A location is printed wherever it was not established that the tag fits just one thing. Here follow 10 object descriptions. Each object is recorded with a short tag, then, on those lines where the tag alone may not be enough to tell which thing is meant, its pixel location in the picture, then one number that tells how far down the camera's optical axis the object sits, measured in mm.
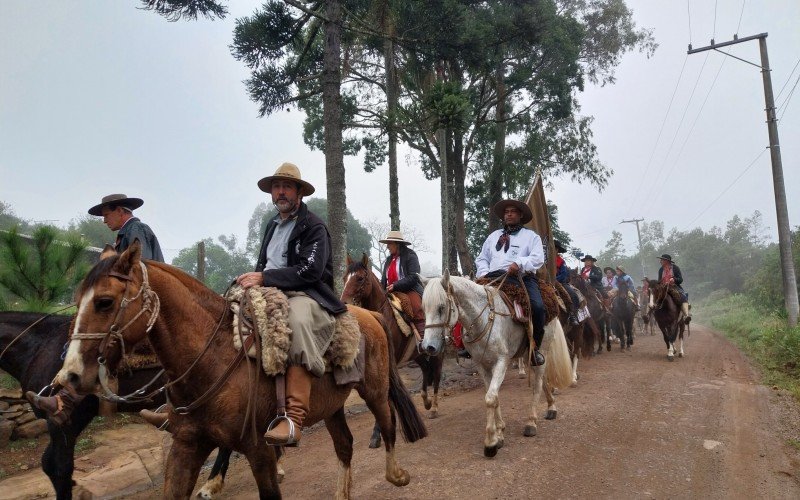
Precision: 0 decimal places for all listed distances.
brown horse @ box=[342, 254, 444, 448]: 6926
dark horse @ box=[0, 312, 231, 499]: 4180
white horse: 5613
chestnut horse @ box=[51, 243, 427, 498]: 2500
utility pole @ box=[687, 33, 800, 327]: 13242
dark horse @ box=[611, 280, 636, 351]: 15352
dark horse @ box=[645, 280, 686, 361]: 12898
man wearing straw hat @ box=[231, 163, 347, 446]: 3301
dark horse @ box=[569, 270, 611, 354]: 13117
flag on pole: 8898
